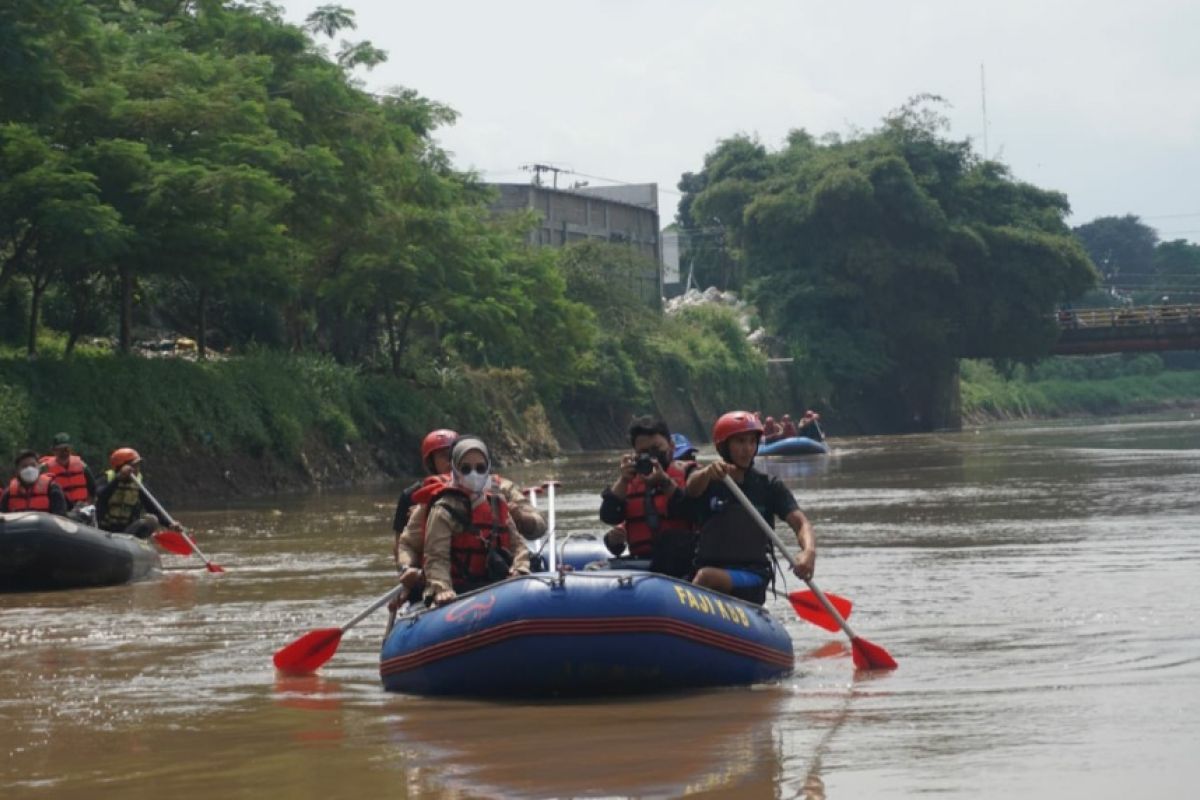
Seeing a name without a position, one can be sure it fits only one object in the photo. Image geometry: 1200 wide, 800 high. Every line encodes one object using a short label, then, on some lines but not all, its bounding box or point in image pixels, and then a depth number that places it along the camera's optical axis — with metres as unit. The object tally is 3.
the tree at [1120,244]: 138.00
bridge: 78.56
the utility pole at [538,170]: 78.94
